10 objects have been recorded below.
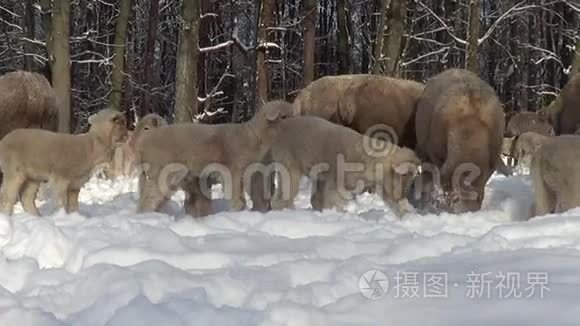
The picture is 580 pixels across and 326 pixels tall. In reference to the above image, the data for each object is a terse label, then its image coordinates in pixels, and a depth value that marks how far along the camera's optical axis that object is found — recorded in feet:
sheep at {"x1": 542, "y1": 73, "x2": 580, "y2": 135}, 39.75
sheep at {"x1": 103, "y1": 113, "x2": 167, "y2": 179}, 29.12
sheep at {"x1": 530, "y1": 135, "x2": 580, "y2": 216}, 23.29
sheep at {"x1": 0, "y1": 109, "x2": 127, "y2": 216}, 26.61
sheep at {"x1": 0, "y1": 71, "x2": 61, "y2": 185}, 32.78
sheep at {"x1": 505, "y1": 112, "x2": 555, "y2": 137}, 52.10
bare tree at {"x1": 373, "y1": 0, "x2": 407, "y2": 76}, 49.52
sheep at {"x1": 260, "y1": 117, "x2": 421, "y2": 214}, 25.38
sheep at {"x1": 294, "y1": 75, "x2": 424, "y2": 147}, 34.86
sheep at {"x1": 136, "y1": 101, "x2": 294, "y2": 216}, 26.09
